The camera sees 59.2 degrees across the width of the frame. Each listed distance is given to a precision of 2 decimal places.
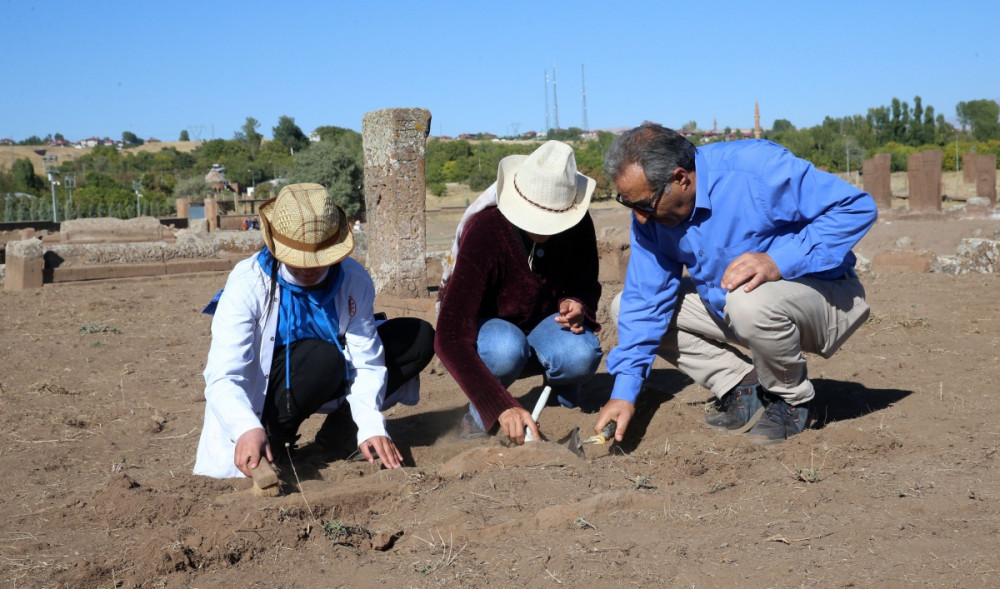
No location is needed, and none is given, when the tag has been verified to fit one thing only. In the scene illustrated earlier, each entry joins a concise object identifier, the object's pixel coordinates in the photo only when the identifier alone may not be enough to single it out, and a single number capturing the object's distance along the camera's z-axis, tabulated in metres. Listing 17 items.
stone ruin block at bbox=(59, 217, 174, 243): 16.31
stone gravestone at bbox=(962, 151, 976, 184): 24.48
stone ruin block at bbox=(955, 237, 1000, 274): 9.00
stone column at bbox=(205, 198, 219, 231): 26.07
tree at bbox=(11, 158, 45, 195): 49.47
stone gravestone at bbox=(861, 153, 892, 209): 20.44
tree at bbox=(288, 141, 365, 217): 29.59
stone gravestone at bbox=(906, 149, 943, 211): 19.14
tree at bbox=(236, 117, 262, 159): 76.29
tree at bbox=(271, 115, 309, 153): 78.44
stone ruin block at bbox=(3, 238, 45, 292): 10.69
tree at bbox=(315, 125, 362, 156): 56.45
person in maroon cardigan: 3.37
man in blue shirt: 3.24
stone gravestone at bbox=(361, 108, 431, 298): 8.47
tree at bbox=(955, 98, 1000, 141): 50.36
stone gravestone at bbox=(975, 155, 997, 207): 20.30
